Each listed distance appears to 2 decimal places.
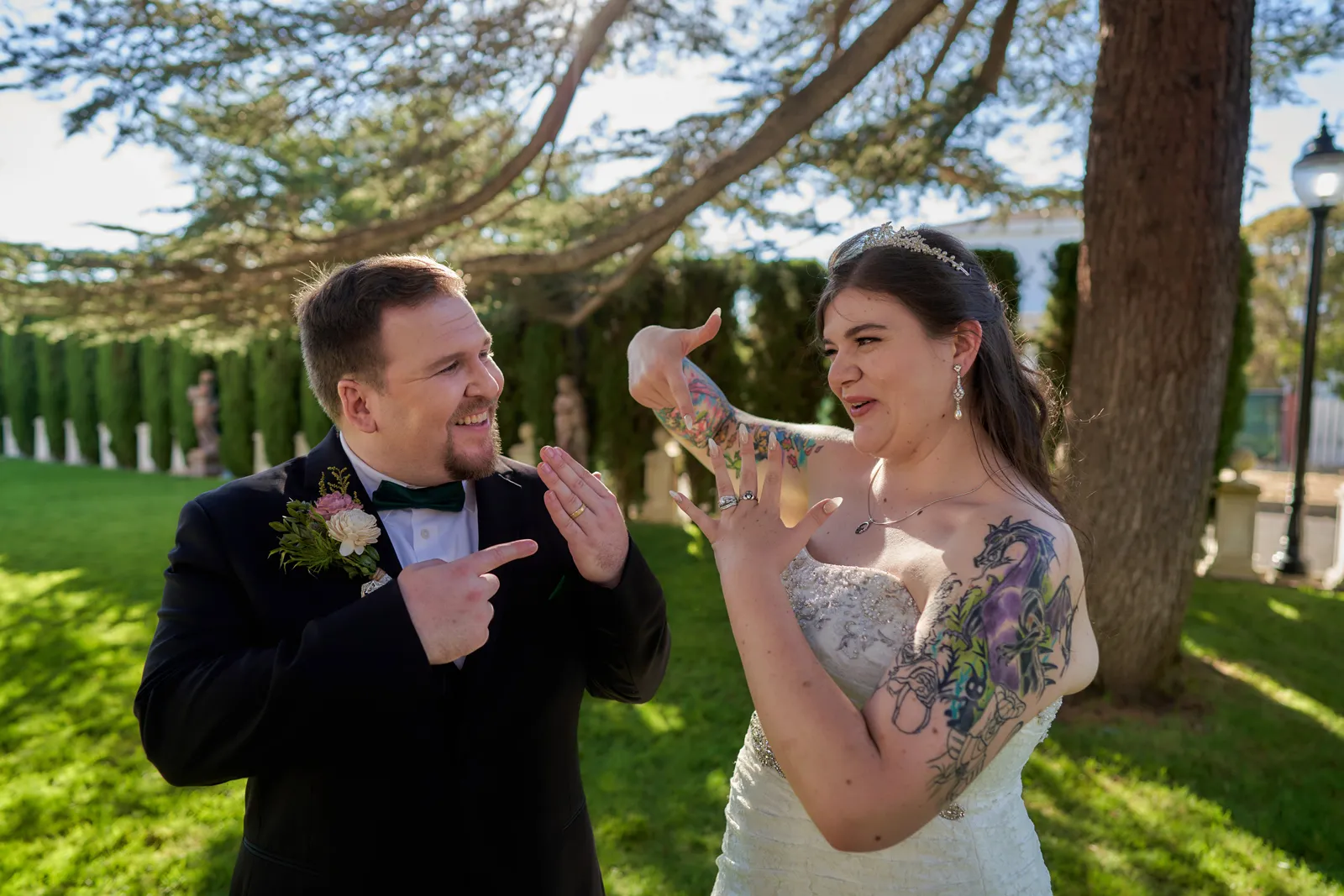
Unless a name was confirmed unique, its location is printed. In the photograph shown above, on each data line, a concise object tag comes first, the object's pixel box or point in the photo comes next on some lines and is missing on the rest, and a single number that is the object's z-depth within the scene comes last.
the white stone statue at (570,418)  11.05
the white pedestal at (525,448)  11.89
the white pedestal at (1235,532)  8.37
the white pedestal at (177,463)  18.91
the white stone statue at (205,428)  17.77
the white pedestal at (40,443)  22.58
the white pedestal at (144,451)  19.67
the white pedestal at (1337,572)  8.15
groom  1.59
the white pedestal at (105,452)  20.48
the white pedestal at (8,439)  23.61
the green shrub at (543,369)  11.29
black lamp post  7.74
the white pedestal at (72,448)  21.55
